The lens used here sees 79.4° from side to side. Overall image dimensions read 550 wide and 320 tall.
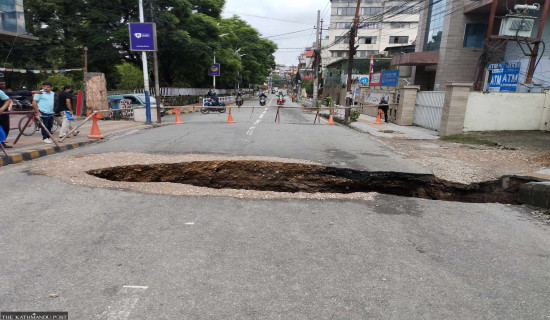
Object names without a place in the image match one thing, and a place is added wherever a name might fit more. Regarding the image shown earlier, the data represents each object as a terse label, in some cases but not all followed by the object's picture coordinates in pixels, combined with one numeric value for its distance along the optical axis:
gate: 15.05
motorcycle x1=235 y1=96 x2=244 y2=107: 29.73
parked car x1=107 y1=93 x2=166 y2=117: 18.95
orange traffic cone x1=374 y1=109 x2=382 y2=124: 18.59
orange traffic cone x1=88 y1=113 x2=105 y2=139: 10.31
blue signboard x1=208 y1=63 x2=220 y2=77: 34.16
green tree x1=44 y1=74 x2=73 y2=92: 23.21
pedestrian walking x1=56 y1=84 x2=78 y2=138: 9.38
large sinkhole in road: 6.29
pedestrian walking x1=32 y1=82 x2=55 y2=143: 8.53
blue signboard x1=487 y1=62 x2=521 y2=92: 13.56
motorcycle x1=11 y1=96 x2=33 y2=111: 18.84
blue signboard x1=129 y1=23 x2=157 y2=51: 14.77
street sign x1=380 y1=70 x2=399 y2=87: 21.94
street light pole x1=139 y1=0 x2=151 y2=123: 15.41
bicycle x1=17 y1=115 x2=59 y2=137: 9.19
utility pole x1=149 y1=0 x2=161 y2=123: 15.59
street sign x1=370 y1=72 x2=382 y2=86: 25.16
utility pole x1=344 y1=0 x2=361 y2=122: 18.64
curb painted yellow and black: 6.65
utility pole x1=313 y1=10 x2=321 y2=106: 35.30
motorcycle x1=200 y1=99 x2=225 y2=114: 24.33
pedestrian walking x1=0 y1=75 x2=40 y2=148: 7.50
